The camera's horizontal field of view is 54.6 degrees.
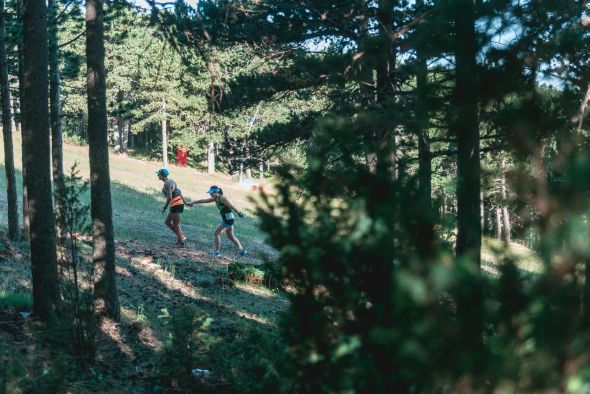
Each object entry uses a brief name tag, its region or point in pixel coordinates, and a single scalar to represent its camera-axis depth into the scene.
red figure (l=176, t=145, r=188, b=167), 56.94
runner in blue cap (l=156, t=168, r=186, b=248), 14.79
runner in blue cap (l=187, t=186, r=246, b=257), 13.95
